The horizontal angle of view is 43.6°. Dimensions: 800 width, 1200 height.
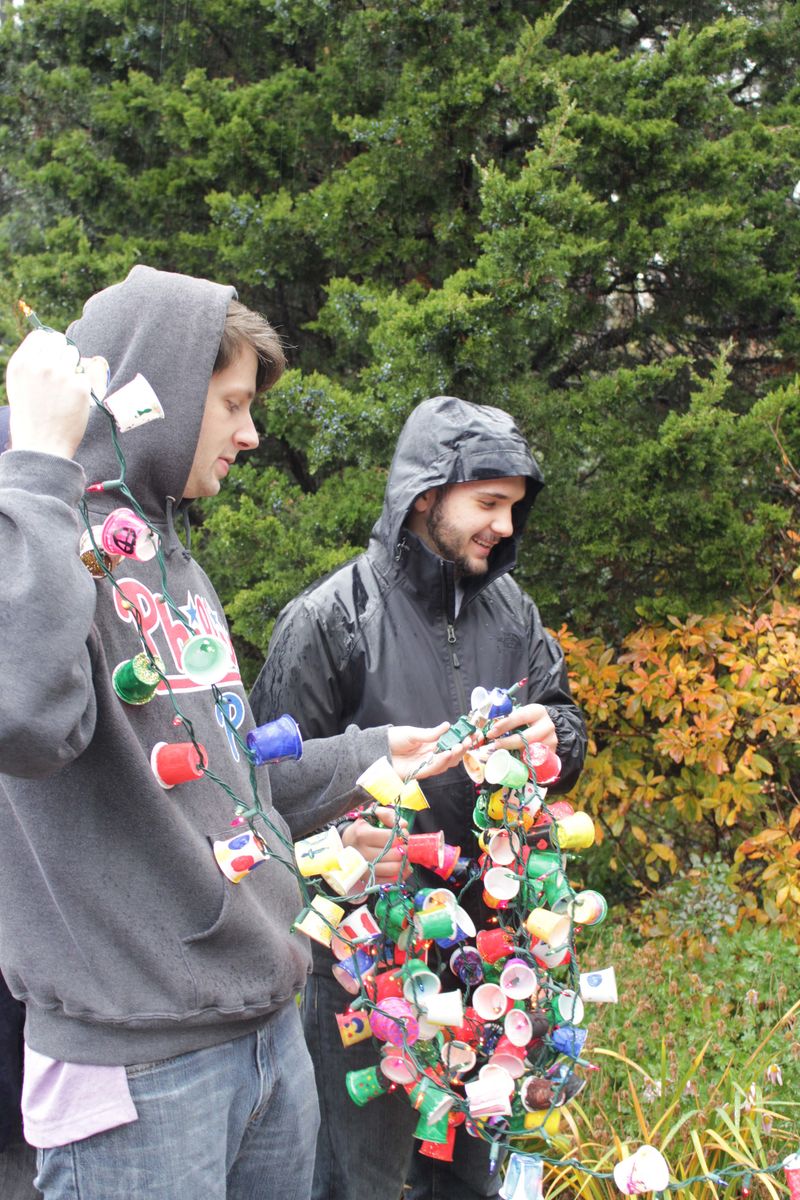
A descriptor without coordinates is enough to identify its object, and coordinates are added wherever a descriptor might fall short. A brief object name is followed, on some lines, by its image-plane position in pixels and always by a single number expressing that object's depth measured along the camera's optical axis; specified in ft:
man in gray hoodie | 3.65
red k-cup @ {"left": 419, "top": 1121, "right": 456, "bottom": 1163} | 6.09
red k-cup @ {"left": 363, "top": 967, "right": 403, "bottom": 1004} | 5.64
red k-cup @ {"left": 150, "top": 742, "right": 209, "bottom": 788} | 4.22
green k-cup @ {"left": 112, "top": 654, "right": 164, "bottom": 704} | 4.21
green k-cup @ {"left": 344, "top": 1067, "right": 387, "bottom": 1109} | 6.09
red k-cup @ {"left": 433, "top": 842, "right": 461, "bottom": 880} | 5.81
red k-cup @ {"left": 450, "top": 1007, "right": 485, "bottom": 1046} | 5.94
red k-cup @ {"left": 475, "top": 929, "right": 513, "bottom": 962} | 6.01
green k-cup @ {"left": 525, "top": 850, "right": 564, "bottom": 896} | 6.01
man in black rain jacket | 6.84
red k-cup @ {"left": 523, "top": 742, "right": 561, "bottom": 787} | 6.08
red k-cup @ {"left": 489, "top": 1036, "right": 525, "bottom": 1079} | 5.79
